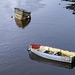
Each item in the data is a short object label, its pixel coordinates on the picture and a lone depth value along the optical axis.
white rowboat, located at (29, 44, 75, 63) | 46.49
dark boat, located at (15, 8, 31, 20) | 86.14
